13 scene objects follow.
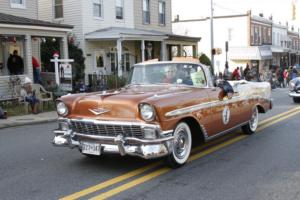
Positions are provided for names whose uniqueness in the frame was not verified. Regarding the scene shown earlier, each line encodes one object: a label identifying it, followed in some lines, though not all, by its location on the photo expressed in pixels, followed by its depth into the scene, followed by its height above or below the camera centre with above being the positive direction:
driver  7.94 -0.04
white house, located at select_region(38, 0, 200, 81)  24.33 +2.56
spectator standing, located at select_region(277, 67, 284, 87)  34.84 -0.65
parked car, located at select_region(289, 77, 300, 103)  17.77 -0.79
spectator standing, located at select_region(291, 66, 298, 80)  33.08 -0.27
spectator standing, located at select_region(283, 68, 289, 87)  34.79 -0.58
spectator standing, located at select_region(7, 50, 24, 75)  18.70 +0.45
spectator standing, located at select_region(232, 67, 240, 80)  29.91 -0.31
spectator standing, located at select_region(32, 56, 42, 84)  20.41 +0.15
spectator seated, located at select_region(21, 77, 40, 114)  15.08 -0.76
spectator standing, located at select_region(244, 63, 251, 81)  32.86 -0.28
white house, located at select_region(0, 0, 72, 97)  17.97 +1.75
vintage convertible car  6.22 -0.63
